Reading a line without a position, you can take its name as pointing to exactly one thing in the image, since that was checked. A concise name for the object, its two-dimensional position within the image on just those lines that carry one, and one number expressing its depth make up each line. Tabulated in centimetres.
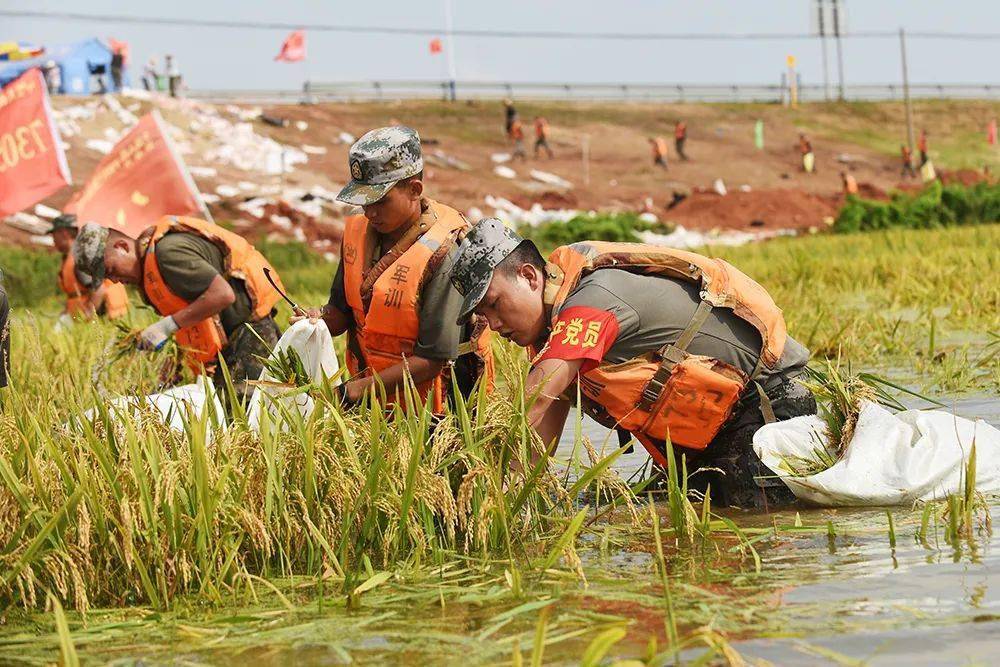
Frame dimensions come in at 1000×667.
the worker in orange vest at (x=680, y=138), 4788
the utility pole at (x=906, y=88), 4908
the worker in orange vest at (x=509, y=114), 4681
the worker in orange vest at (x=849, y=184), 4034
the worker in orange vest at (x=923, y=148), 4725
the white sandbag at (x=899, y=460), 475
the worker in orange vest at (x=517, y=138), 4559
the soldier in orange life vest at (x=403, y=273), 521
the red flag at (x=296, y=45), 4706
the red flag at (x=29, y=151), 1257
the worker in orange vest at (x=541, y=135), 4584
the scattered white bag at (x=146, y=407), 438
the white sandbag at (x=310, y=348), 533
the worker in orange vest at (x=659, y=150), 4577
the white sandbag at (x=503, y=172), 4335
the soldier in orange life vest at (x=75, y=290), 1033
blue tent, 4497
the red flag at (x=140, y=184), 1148
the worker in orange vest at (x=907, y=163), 4840
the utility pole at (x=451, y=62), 5116
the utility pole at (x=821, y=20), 5650
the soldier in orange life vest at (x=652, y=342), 452
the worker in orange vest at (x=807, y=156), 4809
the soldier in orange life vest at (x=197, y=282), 666
